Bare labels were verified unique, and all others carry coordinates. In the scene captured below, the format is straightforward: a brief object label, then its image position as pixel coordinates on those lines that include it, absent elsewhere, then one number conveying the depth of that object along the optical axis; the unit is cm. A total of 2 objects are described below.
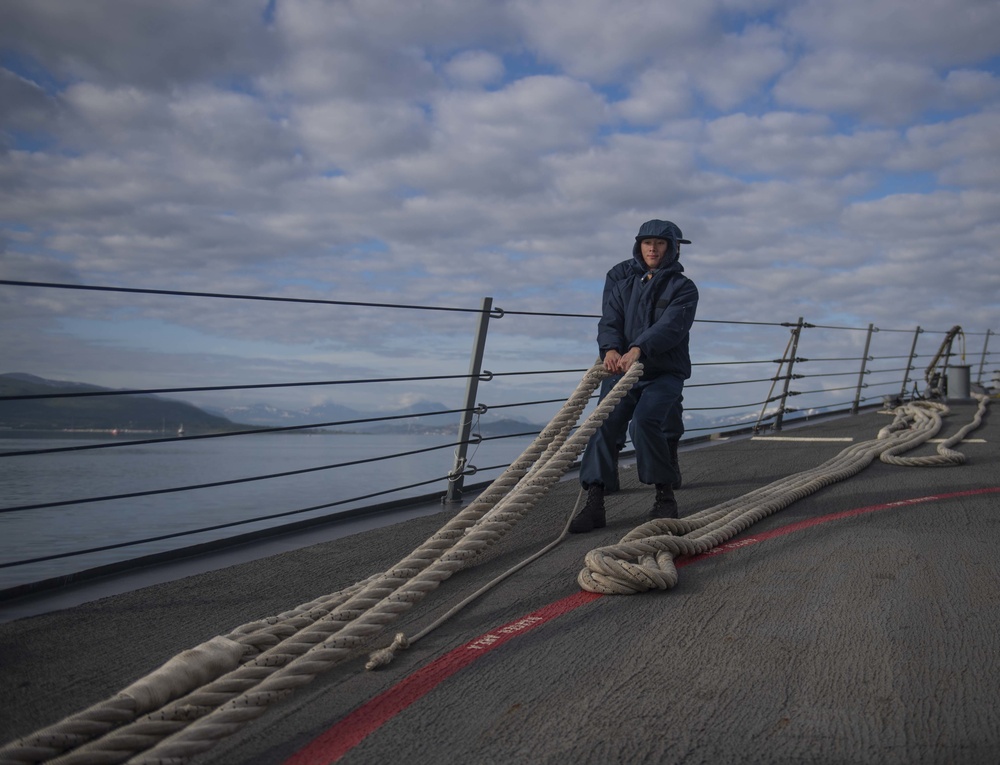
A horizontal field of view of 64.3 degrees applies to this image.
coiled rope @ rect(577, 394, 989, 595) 248
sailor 355
